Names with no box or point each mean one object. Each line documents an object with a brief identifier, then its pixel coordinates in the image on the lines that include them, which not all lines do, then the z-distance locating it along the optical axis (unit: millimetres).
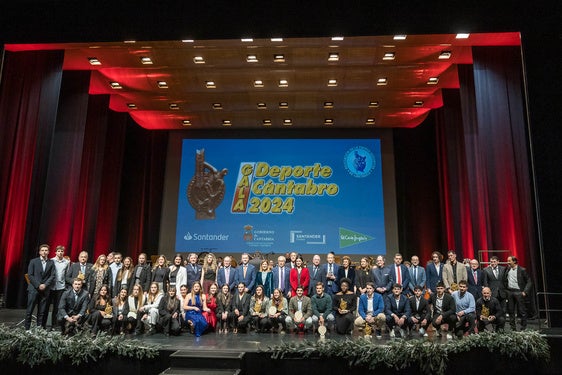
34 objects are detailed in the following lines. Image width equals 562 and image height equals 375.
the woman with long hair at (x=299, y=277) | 8742
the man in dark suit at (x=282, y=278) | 8906
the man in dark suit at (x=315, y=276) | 8743
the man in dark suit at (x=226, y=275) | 8789
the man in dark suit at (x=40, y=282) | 7488
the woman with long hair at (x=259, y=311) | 8055
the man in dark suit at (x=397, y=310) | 7621
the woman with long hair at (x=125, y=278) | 8562
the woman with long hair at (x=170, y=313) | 7730
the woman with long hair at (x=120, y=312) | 7711
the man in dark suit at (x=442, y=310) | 7551
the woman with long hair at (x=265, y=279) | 8797
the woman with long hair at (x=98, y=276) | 8172
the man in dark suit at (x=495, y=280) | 7936
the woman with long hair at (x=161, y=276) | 8734
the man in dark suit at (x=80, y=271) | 8055
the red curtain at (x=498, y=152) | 9695
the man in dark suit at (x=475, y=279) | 8388
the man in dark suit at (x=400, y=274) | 8562
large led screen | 15039
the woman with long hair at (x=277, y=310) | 8031
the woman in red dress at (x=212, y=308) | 8180
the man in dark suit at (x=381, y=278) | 8430
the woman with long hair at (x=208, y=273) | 8875
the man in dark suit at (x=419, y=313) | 7703
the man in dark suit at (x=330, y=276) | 8836
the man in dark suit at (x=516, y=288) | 7504
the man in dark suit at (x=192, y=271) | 8852
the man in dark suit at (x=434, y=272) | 8906
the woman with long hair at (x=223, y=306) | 8250
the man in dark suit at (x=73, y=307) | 7387
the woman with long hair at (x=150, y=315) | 7871
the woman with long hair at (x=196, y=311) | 7762
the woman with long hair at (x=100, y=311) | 7582
